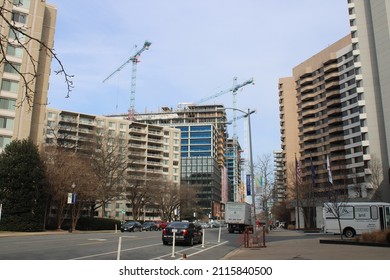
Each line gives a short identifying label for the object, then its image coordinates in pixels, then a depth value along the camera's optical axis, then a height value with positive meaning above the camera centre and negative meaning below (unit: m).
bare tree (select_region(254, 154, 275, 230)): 48.72 +4.62
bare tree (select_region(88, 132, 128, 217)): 57.81 +8.85
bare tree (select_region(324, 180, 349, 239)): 27.98 +1.15
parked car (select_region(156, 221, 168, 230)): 59.64 -0.62
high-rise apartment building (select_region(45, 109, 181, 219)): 97.44 +23.78
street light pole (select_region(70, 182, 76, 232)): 44.13 +1.90
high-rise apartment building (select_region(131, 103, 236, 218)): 157.75 +25.43
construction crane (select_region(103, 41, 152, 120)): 183.88 +77.91
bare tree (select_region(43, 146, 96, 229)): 46.43 +5.20
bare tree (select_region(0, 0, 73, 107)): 6.20 +2.60
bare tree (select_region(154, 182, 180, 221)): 84.74 +5.17
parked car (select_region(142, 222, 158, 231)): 54.14 -0.71
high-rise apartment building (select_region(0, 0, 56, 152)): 56.91 +19.77
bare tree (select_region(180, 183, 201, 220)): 92.12 +4.89
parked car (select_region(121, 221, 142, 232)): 47.97 -0.65
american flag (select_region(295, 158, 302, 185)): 45.70 +5.82
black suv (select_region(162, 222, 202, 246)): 23.08 -0.72
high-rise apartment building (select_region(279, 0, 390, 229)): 78.56 +28.21
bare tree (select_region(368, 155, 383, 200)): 67.88 +9.01
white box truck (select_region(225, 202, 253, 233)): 46.38 +0.67
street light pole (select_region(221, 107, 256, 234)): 32.69 +5.82
